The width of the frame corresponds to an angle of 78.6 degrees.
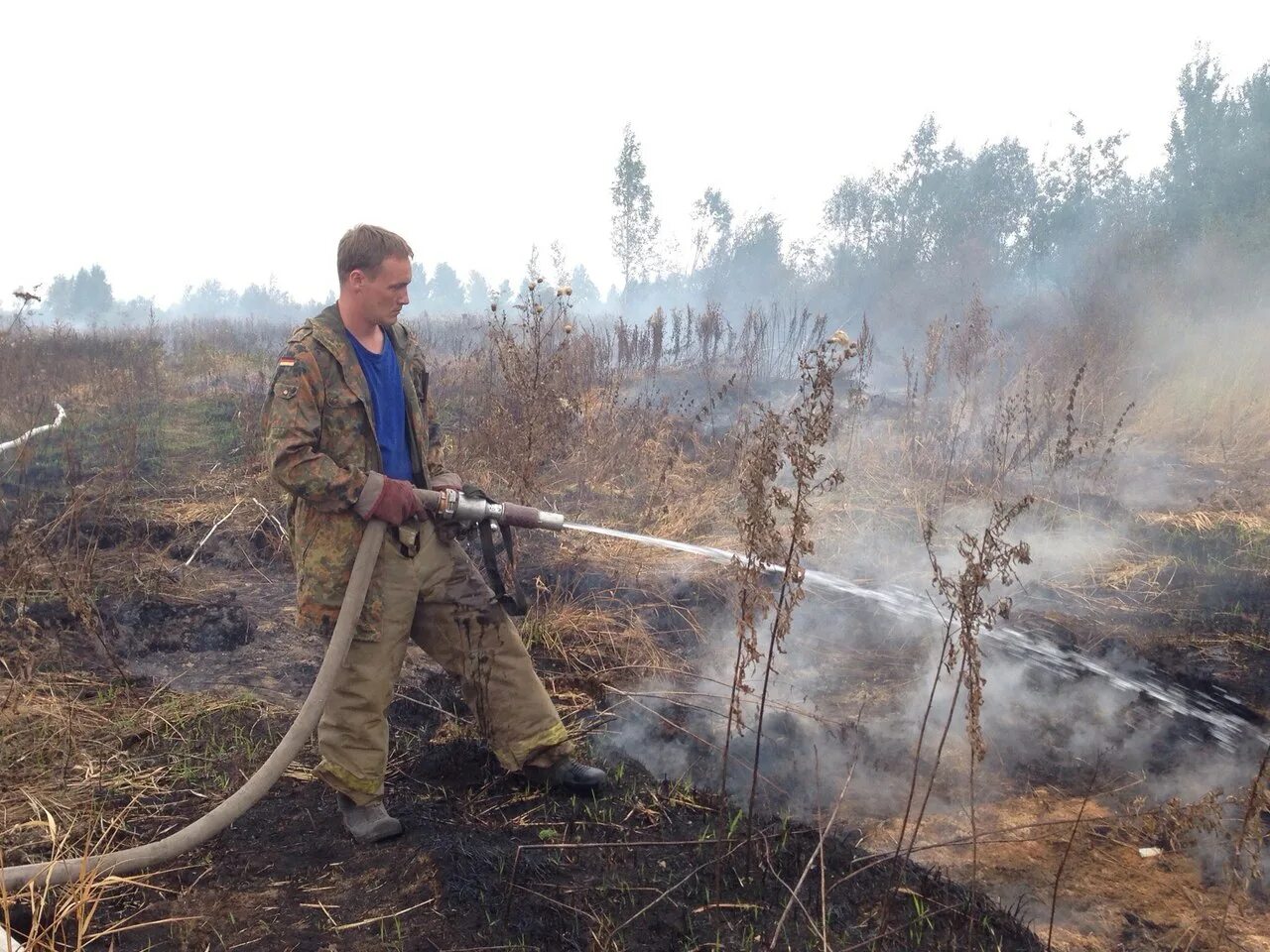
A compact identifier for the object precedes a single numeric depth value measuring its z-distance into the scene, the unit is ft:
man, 8.08
